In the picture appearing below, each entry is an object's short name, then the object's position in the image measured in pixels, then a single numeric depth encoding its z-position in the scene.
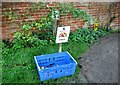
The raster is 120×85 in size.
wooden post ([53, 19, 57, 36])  2.31
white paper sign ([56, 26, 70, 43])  1.78
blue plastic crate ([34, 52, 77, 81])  1.63
